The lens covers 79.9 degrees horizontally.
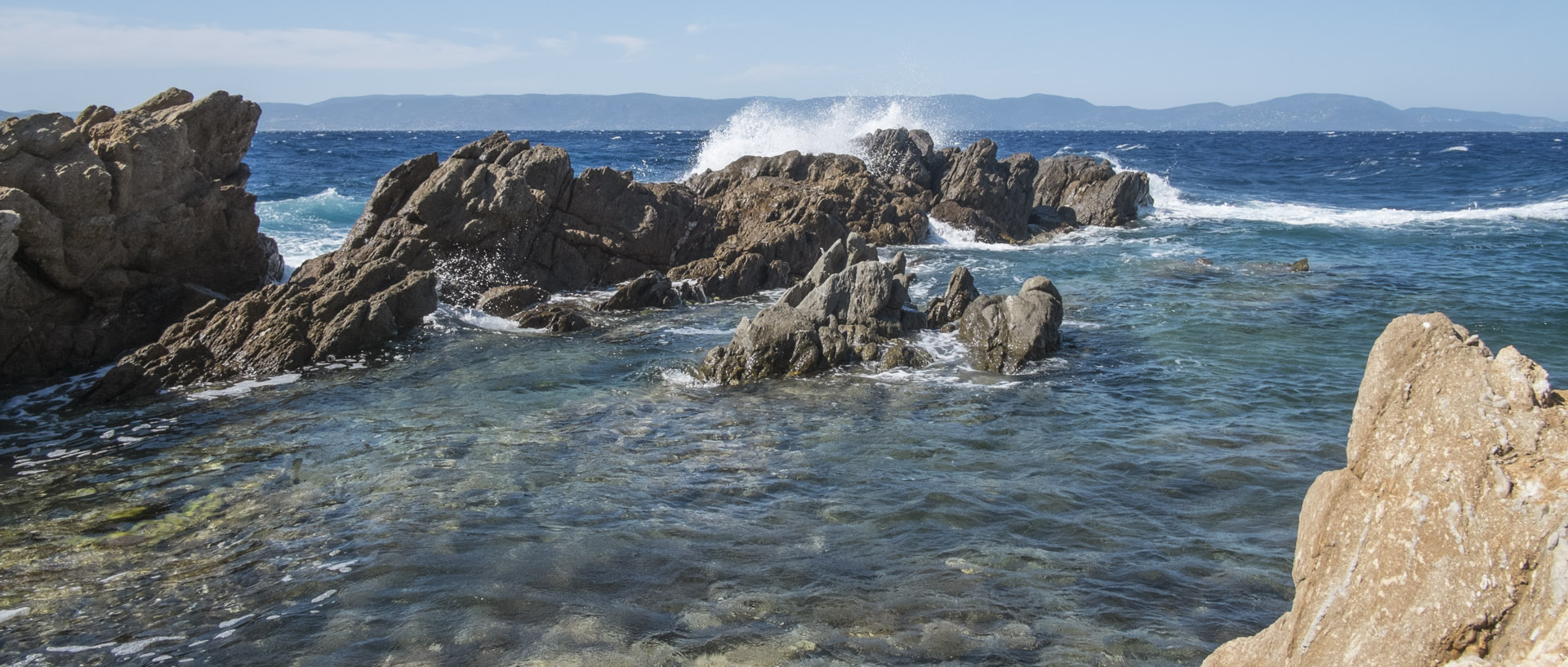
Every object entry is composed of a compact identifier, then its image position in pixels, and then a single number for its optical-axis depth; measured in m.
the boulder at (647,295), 18.83
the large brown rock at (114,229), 13.33
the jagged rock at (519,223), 18.91
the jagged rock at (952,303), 16.72
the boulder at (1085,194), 34.34
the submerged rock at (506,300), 17.78
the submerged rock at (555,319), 16.84
